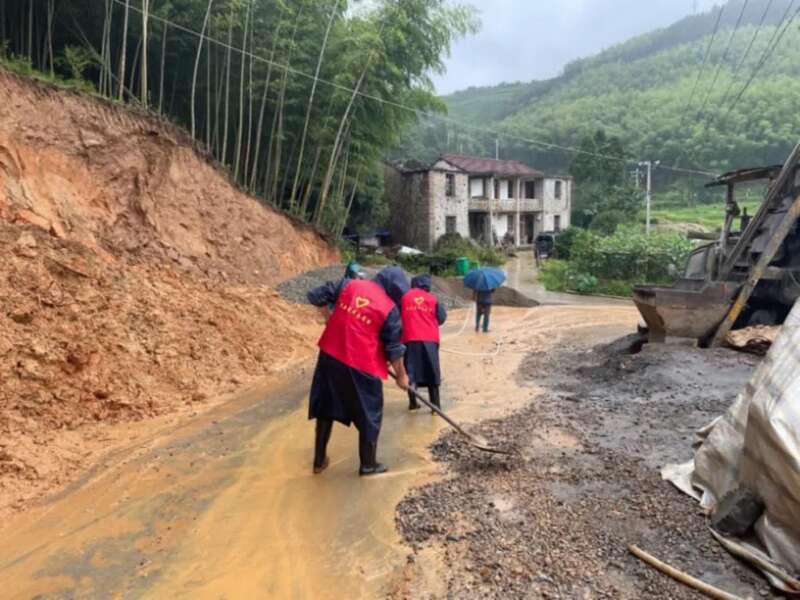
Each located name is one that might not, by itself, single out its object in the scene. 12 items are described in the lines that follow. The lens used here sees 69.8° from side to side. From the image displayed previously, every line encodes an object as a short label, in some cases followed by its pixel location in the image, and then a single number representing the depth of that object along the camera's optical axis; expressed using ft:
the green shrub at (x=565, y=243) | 83.92
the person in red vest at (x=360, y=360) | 13.33
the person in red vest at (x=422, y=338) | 19.20
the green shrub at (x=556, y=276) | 61.82
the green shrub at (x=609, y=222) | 97.30
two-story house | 90.07
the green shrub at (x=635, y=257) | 56.69
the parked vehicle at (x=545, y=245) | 87.95
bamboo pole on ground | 8.24
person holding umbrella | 36.32
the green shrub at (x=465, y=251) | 75.94
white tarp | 8.16
